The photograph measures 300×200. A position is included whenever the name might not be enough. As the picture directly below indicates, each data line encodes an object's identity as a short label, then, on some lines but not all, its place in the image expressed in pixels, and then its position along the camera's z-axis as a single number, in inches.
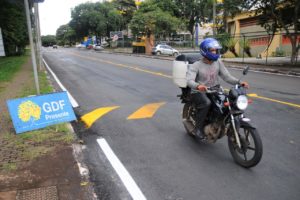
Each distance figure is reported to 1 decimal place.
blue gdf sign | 201.5
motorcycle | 145.1
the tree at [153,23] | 1357.0
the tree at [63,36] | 4241.9
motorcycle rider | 163.5
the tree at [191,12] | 1914.0
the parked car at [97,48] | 2081.5
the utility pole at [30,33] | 248.0
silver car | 1250.3
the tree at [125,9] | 2428.8
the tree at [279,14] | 599.1
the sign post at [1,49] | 298.1
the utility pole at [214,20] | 895.9
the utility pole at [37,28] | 620.2
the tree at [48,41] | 4990.3
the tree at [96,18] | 2545.4
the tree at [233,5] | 644.4
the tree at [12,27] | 943.5
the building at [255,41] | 966.8
